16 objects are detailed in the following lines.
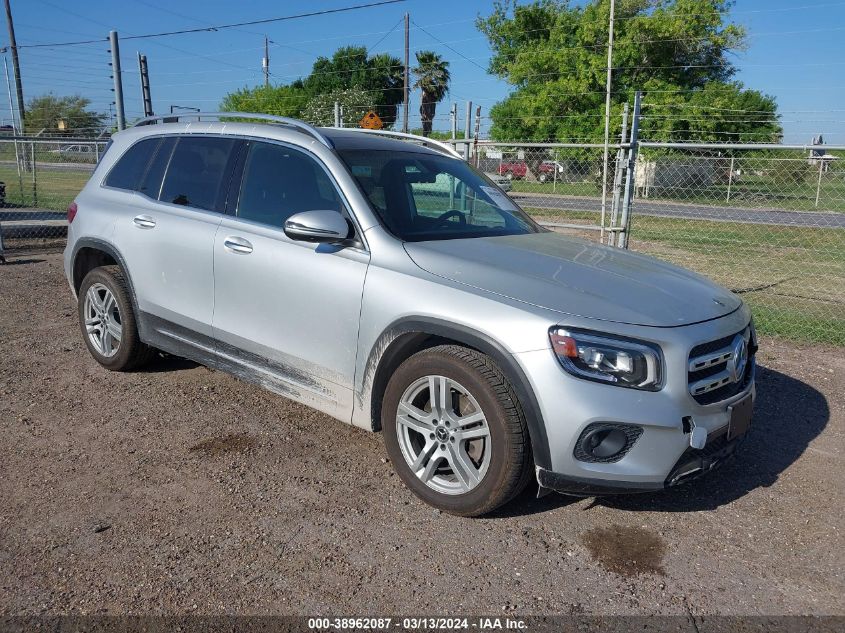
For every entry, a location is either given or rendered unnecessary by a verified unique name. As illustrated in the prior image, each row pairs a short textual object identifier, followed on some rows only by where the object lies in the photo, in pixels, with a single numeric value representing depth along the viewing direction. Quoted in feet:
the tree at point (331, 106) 123.13
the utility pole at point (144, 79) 39.81
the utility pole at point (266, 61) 152.61
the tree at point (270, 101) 144.58
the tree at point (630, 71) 93.91
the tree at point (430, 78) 148.97
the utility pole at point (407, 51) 51.51
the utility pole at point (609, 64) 48.80
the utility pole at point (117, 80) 38.32
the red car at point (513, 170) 84.45
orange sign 55.27
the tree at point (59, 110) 113.70
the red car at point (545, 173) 82.20
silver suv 9.54
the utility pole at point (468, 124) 29.63
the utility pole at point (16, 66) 63.38
